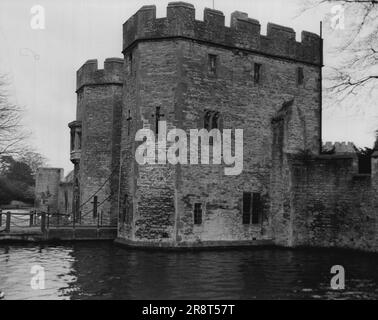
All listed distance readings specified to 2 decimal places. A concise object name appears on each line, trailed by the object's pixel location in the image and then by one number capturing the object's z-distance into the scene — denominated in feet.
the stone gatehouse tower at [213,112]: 64.18
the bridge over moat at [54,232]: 70.49
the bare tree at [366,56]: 44.52
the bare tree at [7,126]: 86.05
